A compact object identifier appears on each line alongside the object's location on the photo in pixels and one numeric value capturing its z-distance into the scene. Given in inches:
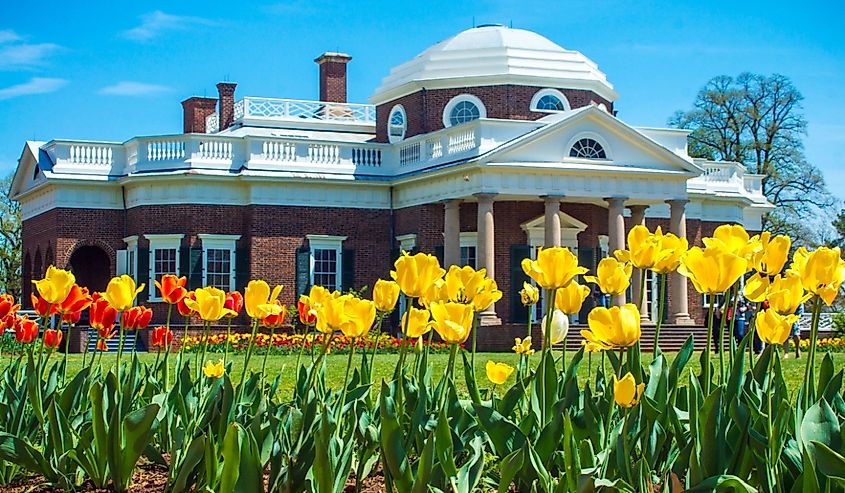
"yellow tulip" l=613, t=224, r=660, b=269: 214.8
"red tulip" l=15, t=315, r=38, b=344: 298.7
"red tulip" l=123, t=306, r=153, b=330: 285.7
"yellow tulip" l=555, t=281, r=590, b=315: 225.1
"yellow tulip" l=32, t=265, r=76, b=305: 250.8
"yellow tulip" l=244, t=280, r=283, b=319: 232.5
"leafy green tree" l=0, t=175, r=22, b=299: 2277.2
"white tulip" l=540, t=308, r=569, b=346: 247.7
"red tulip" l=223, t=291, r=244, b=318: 274.4
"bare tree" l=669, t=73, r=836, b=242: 2176.4
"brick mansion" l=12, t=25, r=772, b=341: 1300.4
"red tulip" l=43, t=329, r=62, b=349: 295.0
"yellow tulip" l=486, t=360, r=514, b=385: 233.6
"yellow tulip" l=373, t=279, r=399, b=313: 216.2
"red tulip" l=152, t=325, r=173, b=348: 298.3
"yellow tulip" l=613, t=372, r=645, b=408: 175.3
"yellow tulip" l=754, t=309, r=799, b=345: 199.8
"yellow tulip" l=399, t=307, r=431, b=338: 212.7
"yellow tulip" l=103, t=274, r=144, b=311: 245.4
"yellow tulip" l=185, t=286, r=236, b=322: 239.3
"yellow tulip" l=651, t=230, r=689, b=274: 215.6
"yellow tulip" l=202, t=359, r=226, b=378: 249.4
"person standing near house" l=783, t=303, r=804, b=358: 808.6
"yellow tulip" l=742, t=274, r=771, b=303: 213.5
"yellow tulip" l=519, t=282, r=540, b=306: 262.1
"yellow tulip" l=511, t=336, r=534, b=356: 259.5
